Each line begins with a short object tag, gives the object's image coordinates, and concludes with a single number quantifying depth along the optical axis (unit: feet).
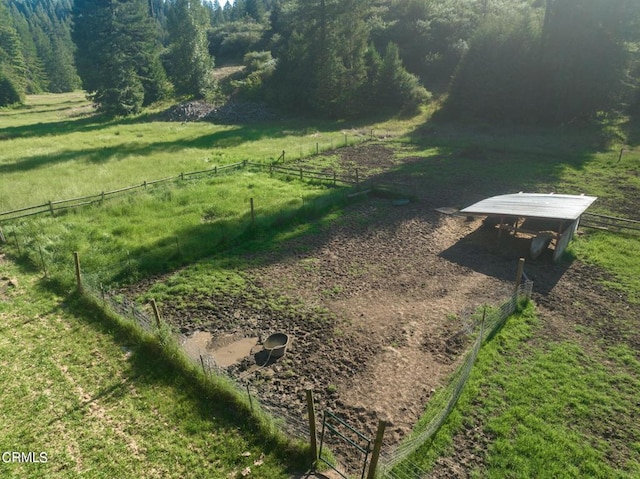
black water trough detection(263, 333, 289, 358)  32.88
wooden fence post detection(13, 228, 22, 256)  49.88
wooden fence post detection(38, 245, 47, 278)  45.50
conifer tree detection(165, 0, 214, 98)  187.83
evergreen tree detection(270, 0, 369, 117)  149.89
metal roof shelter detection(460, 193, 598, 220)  48.54
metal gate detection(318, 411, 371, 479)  23.44
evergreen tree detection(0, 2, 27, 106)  230.27
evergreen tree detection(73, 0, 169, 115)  176.86
